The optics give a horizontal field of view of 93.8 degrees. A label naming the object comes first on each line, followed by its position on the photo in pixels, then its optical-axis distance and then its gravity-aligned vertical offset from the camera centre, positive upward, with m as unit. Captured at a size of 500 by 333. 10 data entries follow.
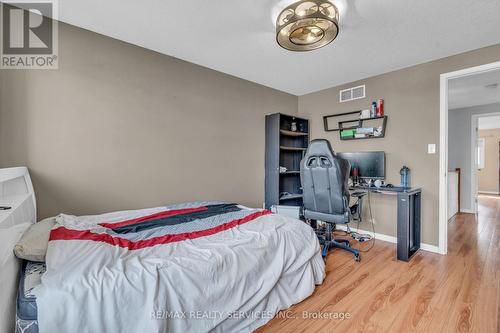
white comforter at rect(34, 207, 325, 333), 1.01 -0.61
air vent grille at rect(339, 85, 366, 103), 3.55 +1.12
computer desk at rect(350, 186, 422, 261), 2.63 -0.63
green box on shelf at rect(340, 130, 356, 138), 3.64 +0.50
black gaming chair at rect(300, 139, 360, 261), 2.46 -0.22
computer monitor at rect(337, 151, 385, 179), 3.26 +0.03
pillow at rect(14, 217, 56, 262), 1.17 -0.41
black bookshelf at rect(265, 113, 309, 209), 3.70 +0.15
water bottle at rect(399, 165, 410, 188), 3.09 -0.15
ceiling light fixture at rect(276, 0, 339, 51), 1.76 +1.12
